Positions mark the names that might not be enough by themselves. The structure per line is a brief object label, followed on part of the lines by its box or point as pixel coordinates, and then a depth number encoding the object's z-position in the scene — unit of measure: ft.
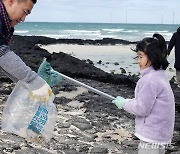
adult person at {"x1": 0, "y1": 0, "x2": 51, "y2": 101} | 9.14
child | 10.57
